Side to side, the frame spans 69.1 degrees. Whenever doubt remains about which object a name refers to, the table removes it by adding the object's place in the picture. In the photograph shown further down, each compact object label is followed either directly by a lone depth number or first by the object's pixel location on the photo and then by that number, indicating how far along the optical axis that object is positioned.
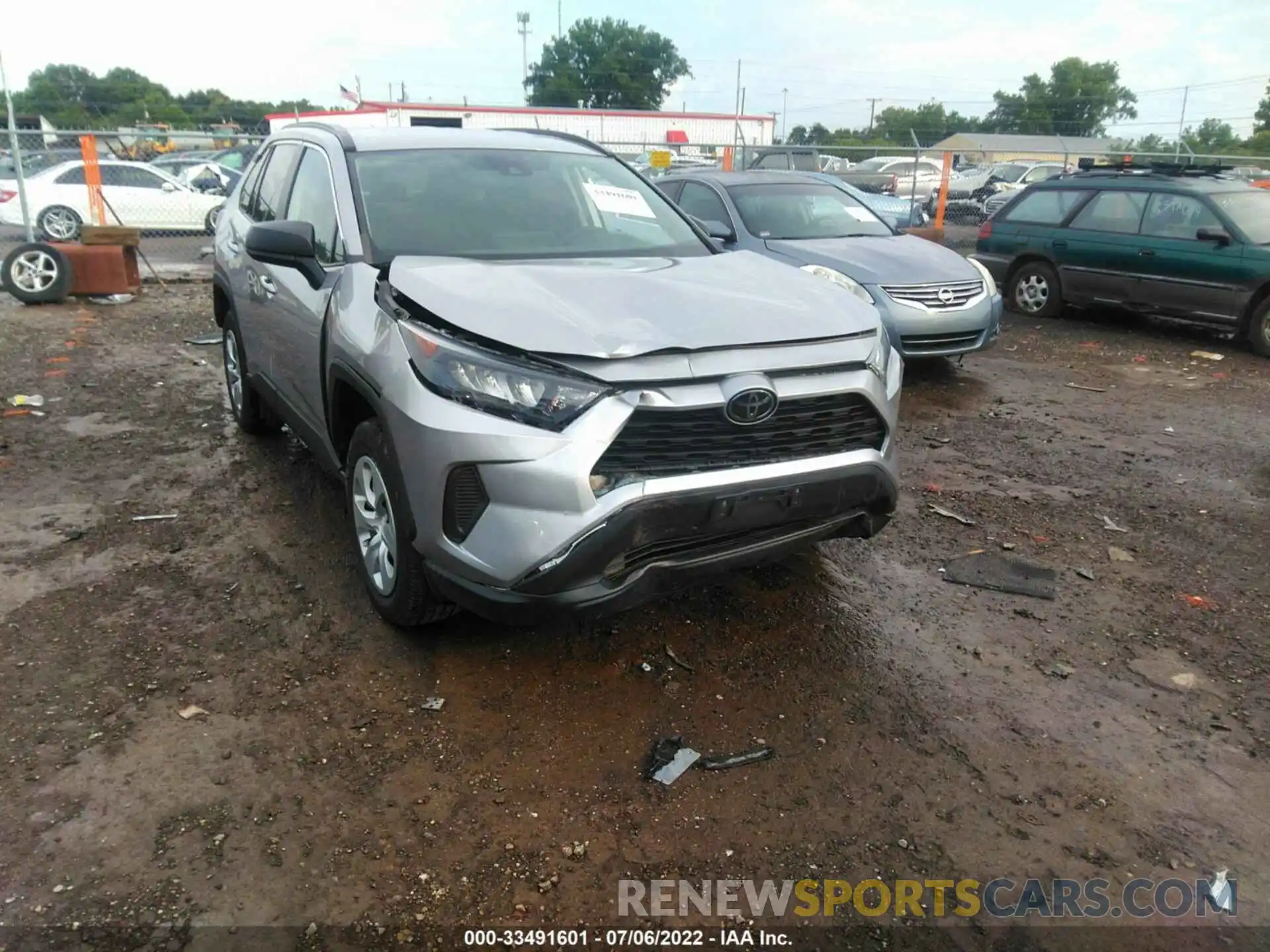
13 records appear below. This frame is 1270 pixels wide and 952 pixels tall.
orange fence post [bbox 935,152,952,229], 17.16
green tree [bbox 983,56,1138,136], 88.81
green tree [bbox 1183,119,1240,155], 68.44
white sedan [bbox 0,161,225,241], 14.13
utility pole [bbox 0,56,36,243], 11.66
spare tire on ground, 10.16
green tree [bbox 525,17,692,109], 87.06
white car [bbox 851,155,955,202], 24.36
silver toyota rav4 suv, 2.79
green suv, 8.83
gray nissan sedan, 7.42
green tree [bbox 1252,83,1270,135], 71.81
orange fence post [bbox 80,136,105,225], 13.33
